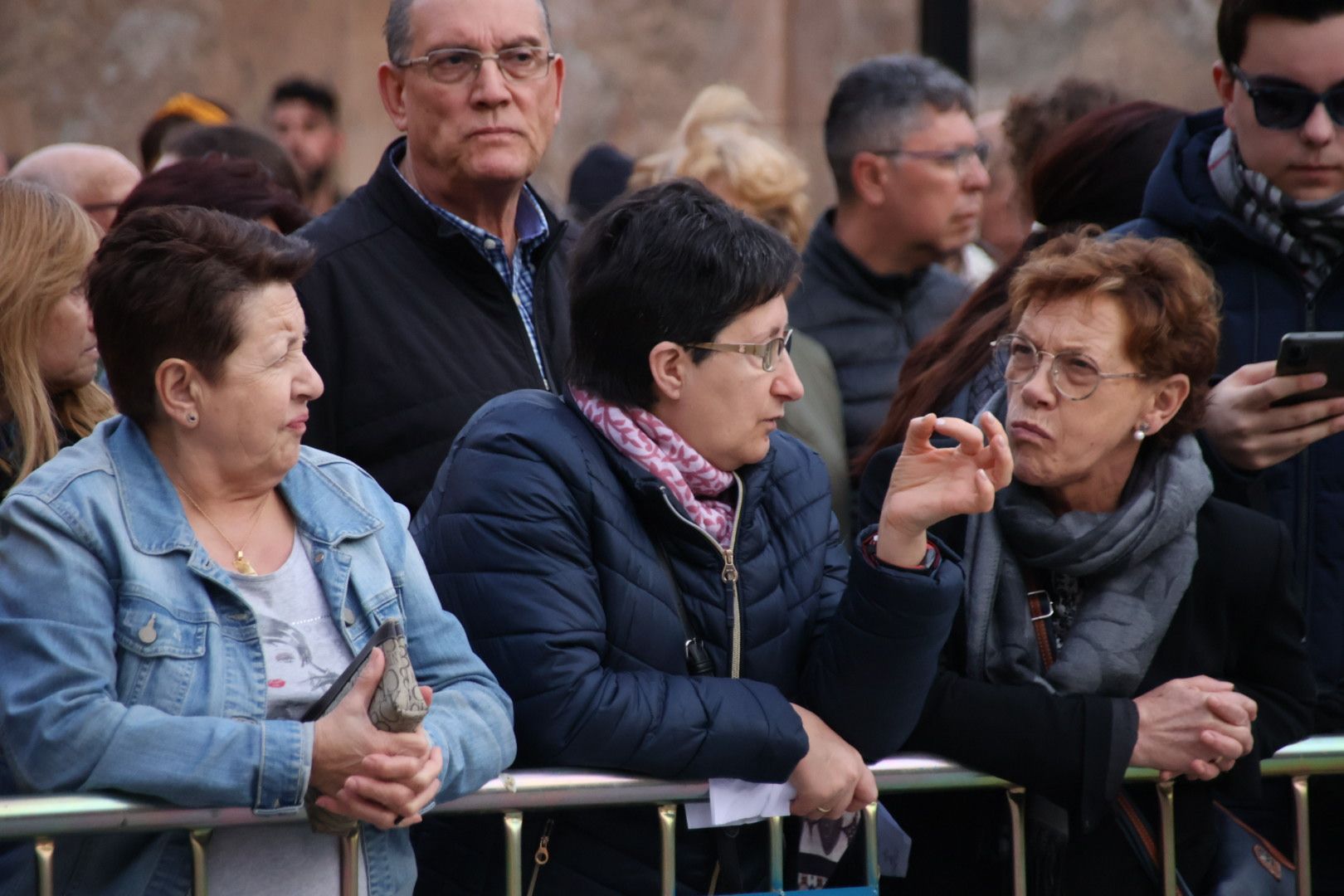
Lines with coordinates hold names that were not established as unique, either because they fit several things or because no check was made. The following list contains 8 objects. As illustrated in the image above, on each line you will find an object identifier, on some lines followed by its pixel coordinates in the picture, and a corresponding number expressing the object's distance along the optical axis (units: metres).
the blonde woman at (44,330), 6.47
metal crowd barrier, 5.04
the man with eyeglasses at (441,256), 7.32
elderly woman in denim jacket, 5.00
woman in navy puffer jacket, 5.65
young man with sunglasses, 6.91
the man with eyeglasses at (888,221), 9.73
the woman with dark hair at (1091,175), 7.49
